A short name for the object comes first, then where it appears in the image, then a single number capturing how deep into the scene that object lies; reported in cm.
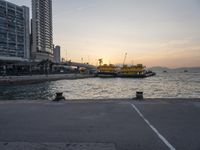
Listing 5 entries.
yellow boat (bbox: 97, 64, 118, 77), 8294
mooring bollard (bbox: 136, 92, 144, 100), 985
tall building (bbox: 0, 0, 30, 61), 8516
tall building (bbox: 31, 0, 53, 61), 11078
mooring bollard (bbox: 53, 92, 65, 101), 997
